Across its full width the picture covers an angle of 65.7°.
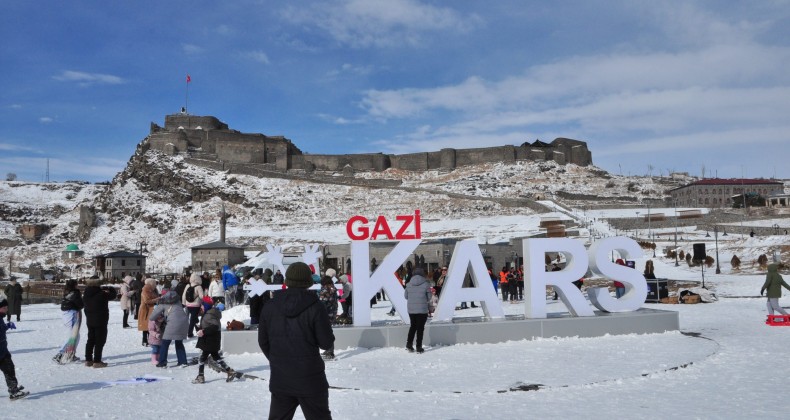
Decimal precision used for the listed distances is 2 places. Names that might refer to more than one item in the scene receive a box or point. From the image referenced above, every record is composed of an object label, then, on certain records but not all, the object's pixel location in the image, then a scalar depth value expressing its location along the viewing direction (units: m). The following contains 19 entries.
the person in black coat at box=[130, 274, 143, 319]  16.32
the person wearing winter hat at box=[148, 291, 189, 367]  9.07
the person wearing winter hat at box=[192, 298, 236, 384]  7.95
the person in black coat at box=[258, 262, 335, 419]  3.95
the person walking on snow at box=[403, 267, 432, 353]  9.74
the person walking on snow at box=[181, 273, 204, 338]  10.41
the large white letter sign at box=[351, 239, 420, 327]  10.92
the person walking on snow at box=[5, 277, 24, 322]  16.22
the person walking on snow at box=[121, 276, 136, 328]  13.68
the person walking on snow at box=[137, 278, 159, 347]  10.66
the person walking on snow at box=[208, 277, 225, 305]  14.01
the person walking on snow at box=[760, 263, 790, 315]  12.04
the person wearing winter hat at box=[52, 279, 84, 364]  9.55
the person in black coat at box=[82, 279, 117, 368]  9.30
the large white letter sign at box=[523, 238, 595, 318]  11.44
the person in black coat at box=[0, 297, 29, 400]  6.80
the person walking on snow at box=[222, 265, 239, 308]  17.77
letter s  11.73
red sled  11.91
